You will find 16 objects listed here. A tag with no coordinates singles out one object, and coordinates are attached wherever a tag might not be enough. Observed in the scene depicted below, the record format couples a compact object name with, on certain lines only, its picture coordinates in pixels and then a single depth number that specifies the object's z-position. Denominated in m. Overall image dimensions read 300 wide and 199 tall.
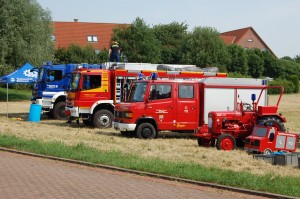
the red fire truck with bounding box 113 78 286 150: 20.31
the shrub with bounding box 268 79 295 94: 65.00
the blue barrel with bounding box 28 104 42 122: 27.69
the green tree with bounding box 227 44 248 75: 75.38
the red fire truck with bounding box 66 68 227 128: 24.02
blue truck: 28.62
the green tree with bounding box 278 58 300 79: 79.50
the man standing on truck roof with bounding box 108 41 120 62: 27.92
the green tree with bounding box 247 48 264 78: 77.62
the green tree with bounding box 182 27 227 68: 70.94
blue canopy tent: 32.22
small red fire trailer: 15.88
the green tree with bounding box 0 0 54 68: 49.78
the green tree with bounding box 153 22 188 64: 75.81
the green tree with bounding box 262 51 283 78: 79.50
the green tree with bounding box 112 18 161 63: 64.75
